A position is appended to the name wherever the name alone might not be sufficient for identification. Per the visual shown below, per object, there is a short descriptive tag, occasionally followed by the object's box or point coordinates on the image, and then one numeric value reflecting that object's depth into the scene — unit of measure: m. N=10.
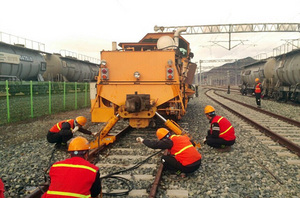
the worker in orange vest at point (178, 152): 4.04
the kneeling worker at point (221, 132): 5.44
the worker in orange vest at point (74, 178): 2.49
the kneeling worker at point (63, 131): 5.61
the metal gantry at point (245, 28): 28.56
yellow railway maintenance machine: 6.24
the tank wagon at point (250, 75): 22.54
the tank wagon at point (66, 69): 24.36
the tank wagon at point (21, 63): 16.59
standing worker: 13.73
